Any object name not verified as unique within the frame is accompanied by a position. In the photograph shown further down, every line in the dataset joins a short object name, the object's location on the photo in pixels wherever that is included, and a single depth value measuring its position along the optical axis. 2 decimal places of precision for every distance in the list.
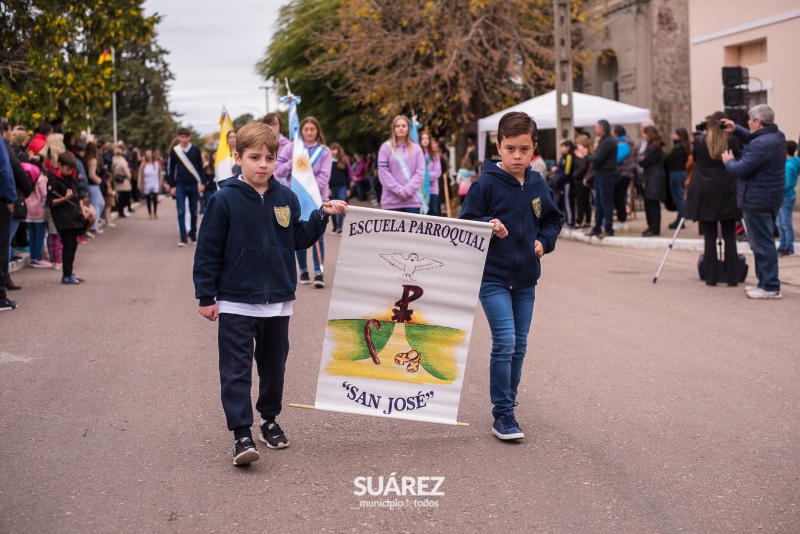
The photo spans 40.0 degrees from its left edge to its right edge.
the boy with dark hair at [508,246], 5.86
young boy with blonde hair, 5.39
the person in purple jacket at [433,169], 17.39
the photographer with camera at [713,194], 12.38
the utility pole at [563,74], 22.44
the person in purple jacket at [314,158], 12.07
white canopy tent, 23.09
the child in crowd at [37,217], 13.48
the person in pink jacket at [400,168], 11.92
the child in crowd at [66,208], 13.05
